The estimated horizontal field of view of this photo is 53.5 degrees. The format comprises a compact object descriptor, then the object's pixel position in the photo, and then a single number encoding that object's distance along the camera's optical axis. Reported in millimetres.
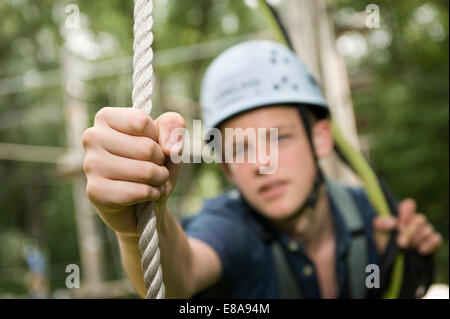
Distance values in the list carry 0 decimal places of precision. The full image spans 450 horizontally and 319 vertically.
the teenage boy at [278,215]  988
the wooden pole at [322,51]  1923
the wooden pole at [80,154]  3586
